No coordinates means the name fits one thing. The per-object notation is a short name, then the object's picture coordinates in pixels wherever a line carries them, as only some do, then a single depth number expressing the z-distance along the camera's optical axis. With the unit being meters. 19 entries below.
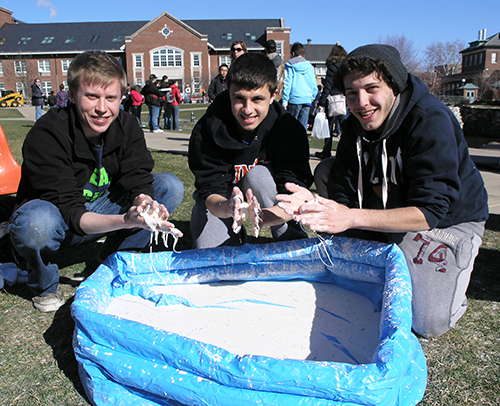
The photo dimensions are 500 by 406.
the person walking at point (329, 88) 5.63
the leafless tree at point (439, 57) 42.78
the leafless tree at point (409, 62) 33.38
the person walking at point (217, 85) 7.44
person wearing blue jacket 6.07
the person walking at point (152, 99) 10.34
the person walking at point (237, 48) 5.50
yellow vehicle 27.64
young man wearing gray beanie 1.71
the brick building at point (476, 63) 52.44
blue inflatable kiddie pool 1.18
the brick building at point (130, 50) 45.00
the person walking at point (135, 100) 11.39
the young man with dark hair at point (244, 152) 2.18
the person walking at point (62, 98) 12.93
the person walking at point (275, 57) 5.78
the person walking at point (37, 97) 13.76
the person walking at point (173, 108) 11.08
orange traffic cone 3.90
